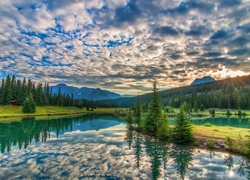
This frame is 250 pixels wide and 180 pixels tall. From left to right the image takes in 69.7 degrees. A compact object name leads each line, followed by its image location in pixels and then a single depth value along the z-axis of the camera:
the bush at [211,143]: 30.56
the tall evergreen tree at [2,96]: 116.89
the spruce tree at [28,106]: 110.75
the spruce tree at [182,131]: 34.42
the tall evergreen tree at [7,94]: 118.81
